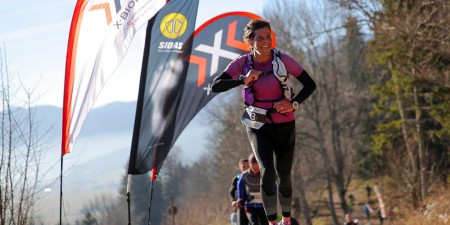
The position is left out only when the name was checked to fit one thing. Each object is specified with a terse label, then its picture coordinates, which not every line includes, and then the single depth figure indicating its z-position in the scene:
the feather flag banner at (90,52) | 15.31
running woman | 11.99
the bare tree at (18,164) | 13.94
